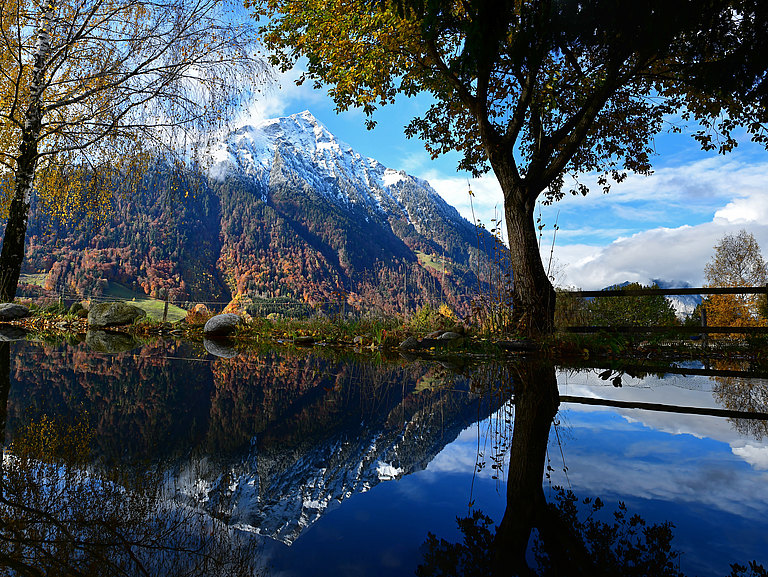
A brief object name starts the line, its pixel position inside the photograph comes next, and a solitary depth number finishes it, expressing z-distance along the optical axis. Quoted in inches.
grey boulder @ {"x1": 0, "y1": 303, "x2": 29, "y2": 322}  437.2
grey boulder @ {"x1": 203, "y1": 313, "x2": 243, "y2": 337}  393.3
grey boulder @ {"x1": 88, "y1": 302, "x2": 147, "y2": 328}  487.5
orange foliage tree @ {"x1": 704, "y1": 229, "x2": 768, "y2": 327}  1170.0
